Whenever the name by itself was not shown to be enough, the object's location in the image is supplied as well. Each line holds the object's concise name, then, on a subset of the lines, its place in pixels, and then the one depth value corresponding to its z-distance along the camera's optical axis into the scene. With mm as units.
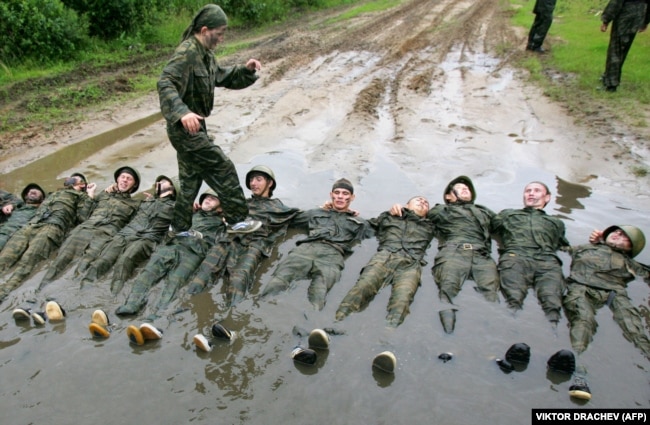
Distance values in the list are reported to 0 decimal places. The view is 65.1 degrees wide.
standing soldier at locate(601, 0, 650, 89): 11328
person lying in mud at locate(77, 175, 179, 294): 5988
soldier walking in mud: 5309
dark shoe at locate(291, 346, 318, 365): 4508
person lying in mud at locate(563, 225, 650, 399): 4930
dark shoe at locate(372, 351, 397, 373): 4410
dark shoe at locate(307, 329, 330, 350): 4684
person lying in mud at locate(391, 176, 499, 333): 5669
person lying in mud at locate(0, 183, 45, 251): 6928
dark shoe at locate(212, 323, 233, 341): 4832
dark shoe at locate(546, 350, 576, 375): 4398
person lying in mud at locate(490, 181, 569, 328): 5523
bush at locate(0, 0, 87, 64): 13094
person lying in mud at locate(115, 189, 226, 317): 5457
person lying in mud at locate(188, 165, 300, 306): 5758
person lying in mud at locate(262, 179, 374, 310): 5758
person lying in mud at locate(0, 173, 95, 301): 6176
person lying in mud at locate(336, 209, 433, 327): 5344
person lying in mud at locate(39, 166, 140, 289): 6285
